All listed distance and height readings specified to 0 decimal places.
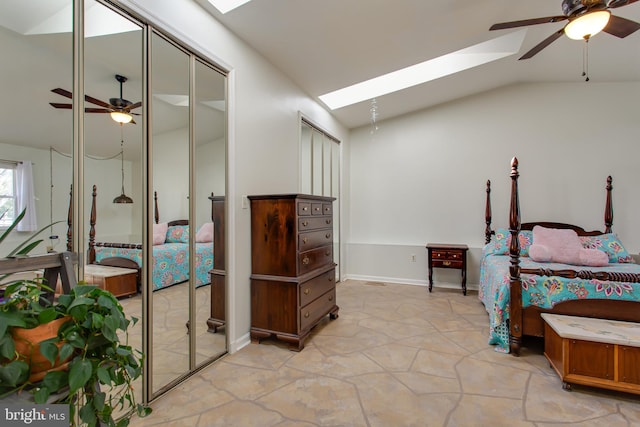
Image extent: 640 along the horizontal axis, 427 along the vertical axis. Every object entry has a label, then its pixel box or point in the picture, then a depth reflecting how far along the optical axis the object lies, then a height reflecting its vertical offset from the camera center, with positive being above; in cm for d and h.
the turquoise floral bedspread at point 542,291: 222 -62
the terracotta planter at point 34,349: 84 -39
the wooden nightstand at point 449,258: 416 -65
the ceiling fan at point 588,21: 192 +129
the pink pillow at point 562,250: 312 -43
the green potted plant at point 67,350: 81 -40
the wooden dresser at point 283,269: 253 -50
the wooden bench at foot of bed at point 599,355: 186 -92
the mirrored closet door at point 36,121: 127 +40
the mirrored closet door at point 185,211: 188 +0
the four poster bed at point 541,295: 221 -66
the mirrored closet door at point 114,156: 154 +30
